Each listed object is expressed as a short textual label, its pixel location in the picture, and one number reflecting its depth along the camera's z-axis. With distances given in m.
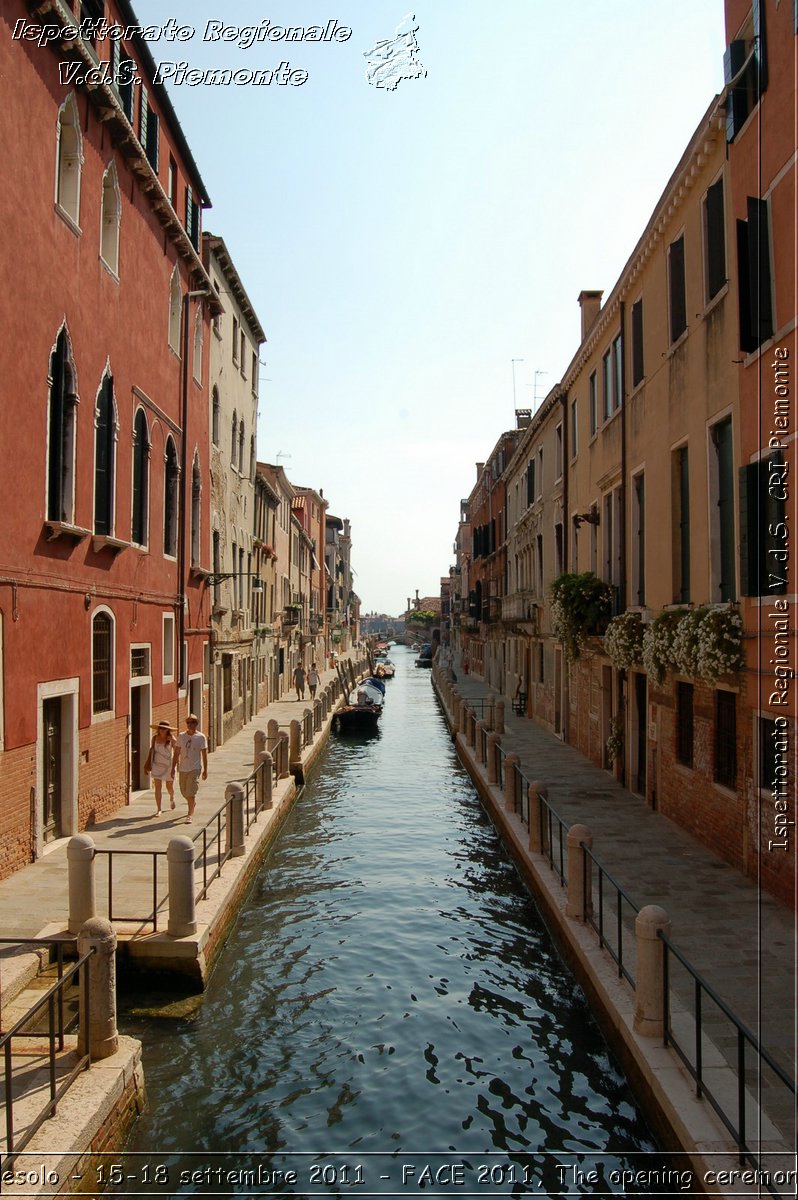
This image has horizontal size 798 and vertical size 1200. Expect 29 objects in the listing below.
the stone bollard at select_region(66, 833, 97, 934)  7.58
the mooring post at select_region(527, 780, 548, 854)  11.29
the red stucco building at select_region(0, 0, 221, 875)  9.29
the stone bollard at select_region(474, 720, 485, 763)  19.95
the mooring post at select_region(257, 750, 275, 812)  14.22
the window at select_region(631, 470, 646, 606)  14.15
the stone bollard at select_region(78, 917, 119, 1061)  5.63
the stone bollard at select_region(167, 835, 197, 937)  7.98
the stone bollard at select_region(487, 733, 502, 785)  17.19
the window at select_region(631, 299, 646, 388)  14.09
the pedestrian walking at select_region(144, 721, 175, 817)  12.86
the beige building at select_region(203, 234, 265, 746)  20.62
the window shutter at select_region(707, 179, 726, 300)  10.12
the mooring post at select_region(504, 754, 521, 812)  14.10
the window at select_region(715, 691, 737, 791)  9.85
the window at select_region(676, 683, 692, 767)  11.69
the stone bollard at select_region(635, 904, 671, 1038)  5.86
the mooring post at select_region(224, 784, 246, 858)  10.70
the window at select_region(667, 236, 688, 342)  11.70
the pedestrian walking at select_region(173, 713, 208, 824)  12.24
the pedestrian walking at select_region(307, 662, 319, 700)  33.84
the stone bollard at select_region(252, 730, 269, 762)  16.44
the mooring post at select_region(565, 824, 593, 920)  8.39
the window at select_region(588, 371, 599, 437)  17.89
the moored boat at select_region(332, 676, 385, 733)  29.64
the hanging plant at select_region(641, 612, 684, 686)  11.06
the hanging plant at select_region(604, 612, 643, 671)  13.61
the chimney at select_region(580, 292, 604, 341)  21.45
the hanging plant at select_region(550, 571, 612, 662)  16.27
